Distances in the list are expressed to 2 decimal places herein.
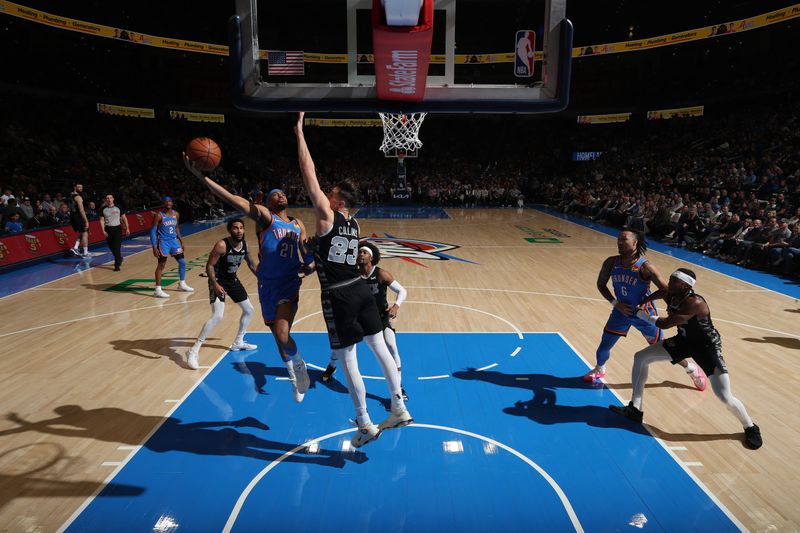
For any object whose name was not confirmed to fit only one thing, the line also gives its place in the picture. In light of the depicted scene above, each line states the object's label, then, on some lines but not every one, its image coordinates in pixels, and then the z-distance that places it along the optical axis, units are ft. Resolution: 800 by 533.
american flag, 21.44
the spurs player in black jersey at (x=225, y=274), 20.49
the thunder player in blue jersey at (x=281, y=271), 16.05
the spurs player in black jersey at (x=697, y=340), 14.74
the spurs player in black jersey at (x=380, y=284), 16.58
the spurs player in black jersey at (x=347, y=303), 13.15
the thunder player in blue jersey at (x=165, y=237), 31.14
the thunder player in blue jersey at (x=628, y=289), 17.51
